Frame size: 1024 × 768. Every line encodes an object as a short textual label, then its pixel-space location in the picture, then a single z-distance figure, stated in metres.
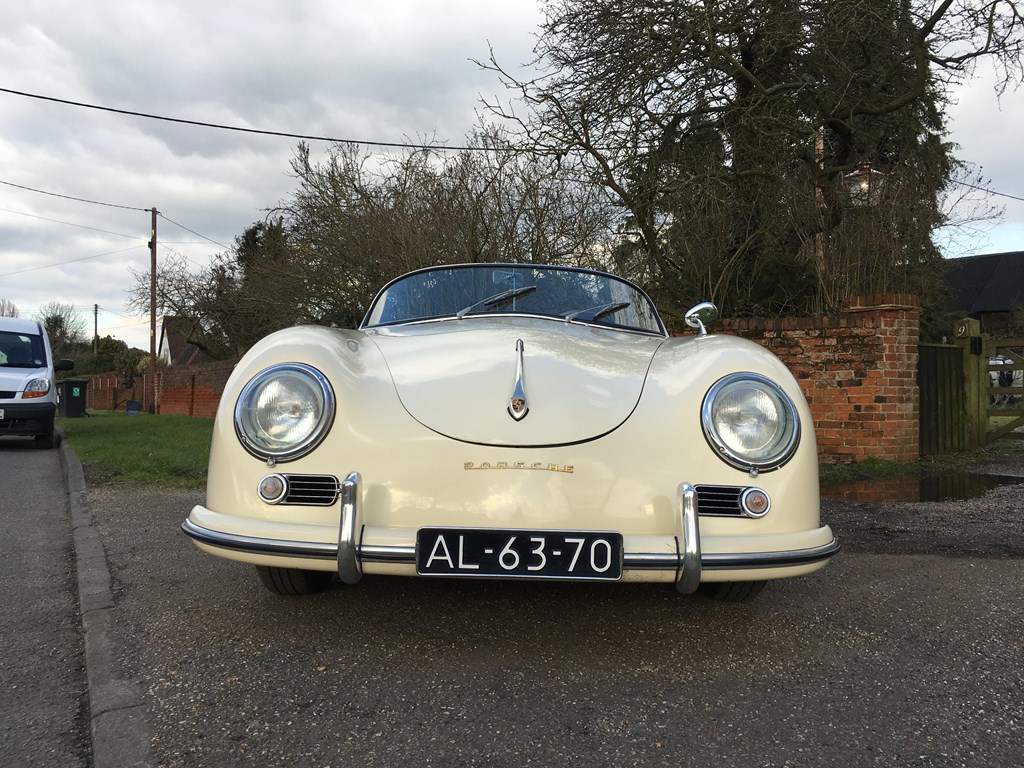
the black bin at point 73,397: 20.12
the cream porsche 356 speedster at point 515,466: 2.07
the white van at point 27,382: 9.13
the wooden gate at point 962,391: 7.53
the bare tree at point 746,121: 8.44
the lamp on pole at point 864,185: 8.59
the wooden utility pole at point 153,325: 27.44
